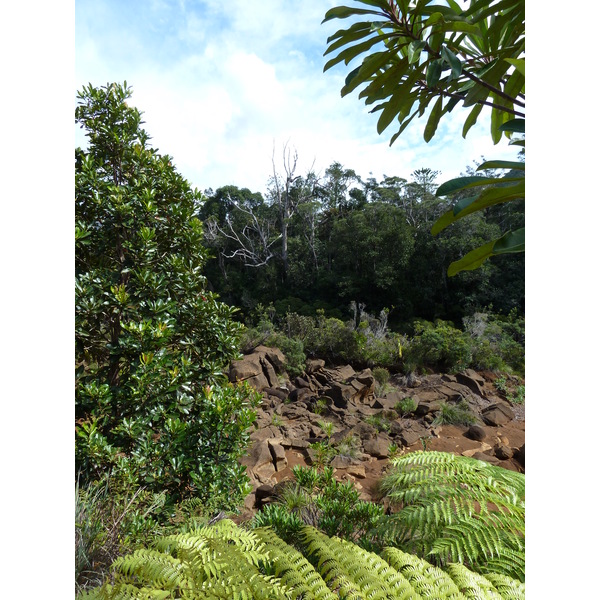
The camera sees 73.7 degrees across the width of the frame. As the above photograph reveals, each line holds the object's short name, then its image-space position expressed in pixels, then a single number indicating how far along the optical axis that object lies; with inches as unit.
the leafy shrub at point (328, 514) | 73.6
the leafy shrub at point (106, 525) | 54.0
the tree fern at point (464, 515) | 54.6
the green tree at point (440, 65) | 29.7
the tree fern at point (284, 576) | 39.9
